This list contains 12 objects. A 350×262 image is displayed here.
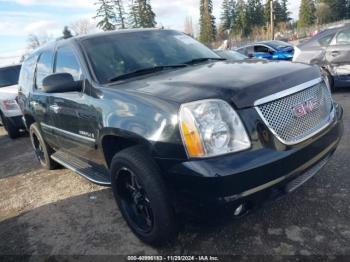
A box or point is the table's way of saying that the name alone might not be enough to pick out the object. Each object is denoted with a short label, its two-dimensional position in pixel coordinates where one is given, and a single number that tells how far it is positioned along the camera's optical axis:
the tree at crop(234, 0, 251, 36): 60.16
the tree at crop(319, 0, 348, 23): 63.19
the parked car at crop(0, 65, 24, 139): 8.16
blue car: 13.49
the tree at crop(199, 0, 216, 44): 60.06
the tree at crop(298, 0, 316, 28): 62.69
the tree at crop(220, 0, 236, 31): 66.00
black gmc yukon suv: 2.29
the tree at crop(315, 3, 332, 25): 62.49
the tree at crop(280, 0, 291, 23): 65.75
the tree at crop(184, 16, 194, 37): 75.75
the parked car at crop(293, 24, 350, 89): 7.42
